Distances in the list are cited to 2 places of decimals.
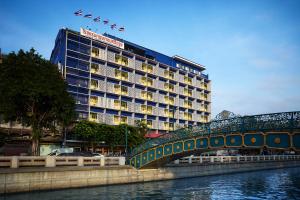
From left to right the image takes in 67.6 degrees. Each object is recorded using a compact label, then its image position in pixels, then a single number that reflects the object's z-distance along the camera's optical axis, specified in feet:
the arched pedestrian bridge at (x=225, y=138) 47.39
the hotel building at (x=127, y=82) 154.21
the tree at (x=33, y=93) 75.44
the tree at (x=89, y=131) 133.57
